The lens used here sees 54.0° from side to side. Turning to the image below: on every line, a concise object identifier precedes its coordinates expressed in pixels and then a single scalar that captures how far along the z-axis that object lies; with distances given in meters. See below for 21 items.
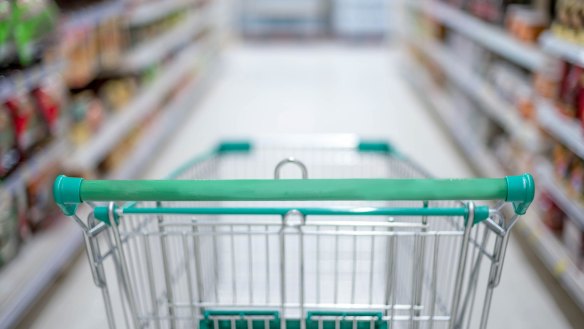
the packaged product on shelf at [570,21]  2.35
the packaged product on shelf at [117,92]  3.62
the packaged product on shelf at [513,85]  3.12
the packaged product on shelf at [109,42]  3.61
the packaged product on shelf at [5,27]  2.19
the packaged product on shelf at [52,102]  2.62
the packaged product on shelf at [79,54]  3.13
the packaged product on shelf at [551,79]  2.65
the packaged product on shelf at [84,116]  3.07
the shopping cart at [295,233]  1.11
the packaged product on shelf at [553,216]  2.70
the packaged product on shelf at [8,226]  2.32
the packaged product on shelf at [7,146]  2.31
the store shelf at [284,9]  9.97
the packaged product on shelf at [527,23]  3.02
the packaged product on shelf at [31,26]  2.34
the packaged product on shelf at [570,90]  2.47
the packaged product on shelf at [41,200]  2.64
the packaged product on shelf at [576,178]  2.40
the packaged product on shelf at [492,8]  3.51
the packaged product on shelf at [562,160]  2.57
